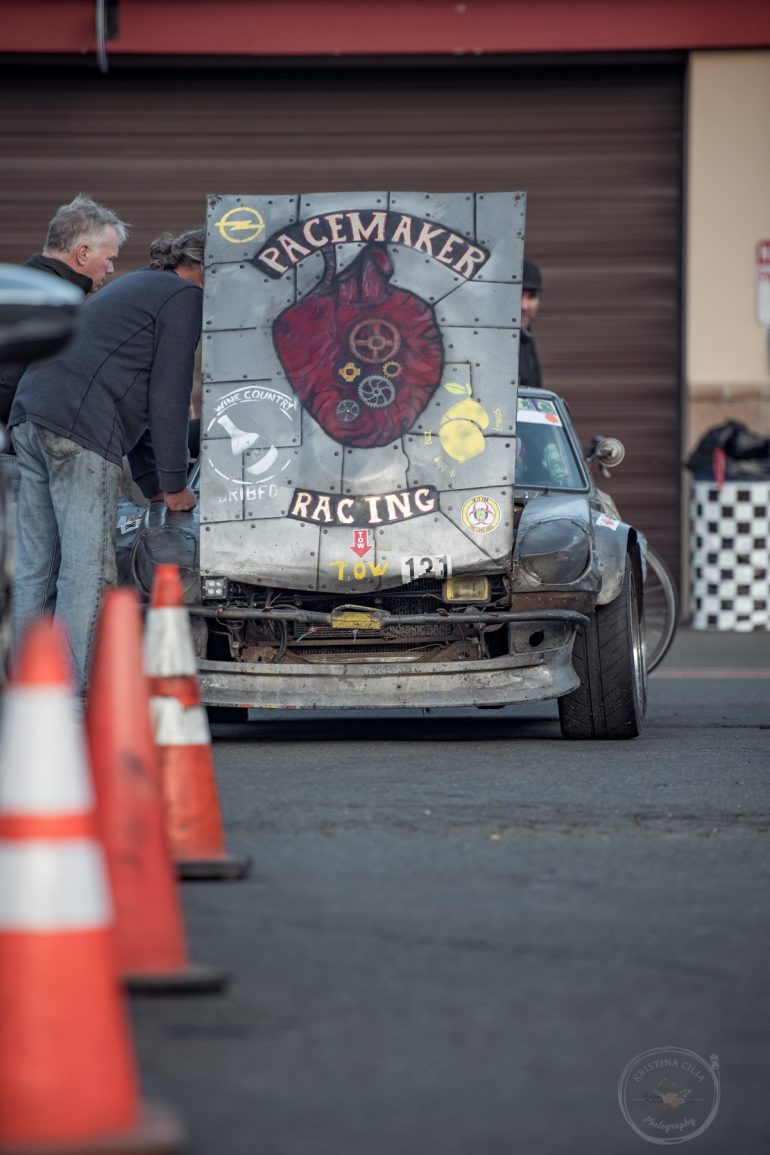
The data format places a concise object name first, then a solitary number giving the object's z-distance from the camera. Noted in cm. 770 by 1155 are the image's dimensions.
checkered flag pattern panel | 2977
